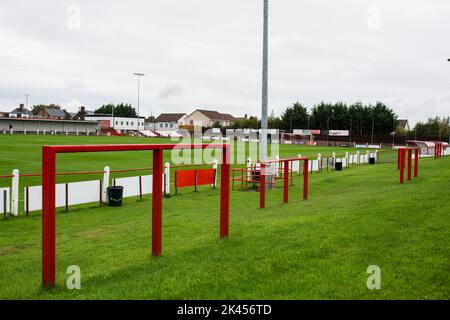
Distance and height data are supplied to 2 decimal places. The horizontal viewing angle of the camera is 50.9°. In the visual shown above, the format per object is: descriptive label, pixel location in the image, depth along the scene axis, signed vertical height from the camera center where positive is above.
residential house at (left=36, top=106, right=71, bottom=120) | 144.50 +8.60
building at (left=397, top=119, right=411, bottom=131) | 142.25 +6.30
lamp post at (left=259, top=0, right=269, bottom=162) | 18.03 +2.29
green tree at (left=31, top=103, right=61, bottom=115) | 166.77 +12.52
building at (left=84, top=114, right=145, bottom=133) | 129.30 +5.47
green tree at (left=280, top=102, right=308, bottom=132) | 104.19 +5.73
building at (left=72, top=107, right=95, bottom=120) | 142.25 +8.43
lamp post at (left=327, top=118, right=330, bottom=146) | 90.99 +2.42
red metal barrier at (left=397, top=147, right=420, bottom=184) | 17.34 -0.68
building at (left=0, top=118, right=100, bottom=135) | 93.81 +3.13
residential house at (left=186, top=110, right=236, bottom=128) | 151.39 +7.83
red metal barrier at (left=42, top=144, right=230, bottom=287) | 4.89 -0.59
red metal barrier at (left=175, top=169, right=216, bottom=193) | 19.39 -1.52
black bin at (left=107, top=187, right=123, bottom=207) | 15.41 -1.82
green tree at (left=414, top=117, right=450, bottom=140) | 93.71 +3.60
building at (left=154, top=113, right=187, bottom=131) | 155.75 +6.98
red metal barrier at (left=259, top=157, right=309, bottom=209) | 12.72 -1.15
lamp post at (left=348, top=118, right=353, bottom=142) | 90.78 +1.60
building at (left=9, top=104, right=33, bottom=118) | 152.68 +10.11
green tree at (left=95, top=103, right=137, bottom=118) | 153.50 +10.31
